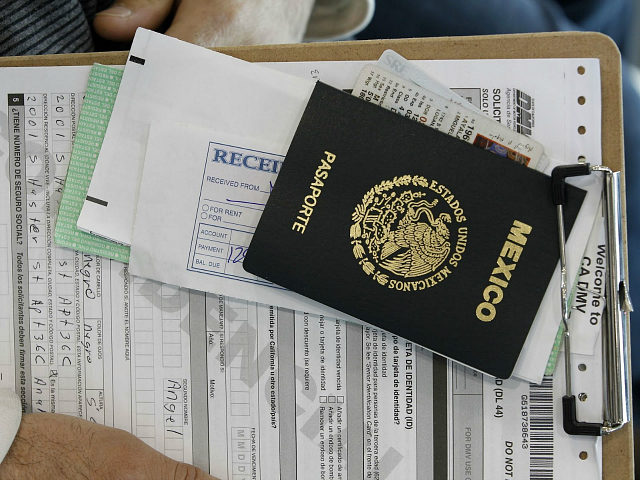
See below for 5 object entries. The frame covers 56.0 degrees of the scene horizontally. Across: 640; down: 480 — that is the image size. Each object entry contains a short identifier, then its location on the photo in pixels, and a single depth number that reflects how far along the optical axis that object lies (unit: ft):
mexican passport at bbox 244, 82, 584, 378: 1.68
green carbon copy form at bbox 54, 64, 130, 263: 1.80
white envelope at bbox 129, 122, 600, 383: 1.75
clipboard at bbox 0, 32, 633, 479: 1.73
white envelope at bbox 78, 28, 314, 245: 1.74
